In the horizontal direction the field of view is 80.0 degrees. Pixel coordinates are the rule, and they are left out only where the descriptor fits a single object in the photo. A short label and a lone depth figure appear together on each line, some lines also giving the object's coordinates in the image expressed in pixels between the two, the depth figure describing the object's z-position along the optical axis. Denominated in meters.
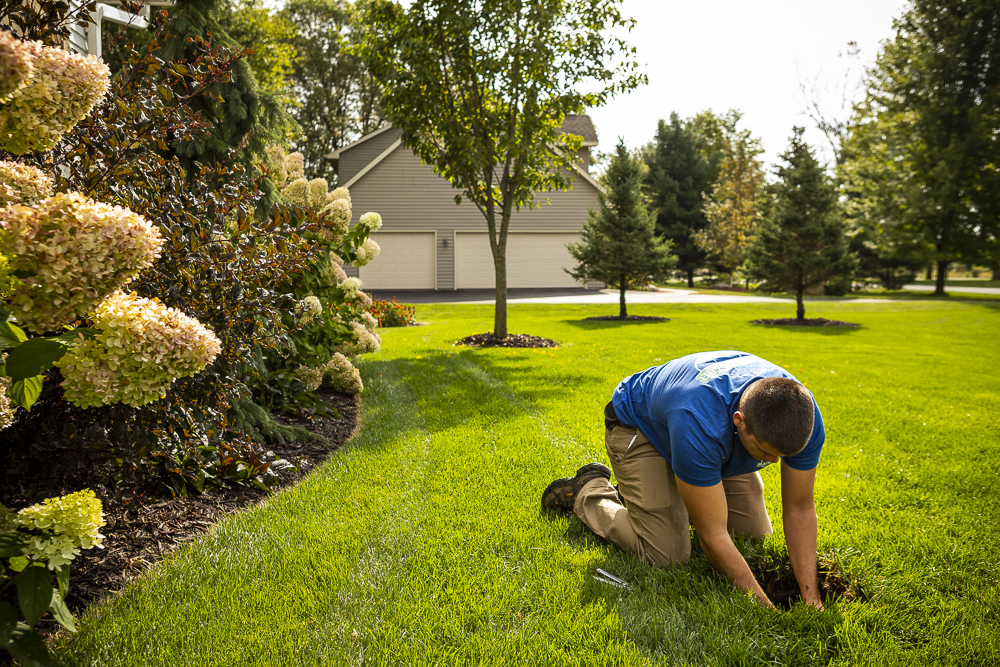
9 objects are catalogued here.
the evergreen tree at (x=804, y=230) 15.11
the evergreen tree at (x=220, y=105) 4.40
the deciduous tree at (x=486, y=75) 9.54
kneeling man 2.21
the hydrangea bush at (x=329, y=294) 5.07
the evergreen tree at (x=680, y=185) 35.91
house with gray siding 23.61
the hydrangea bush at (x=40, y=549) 1.61
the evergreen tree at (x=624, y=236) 15.80
